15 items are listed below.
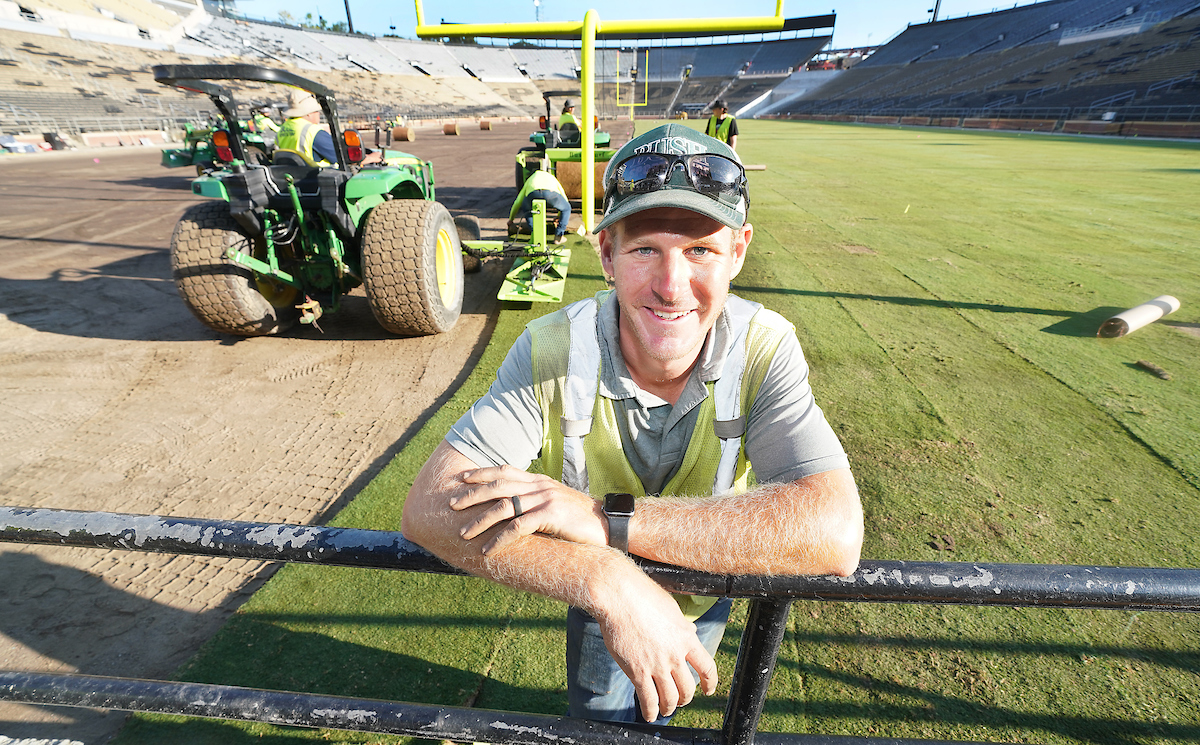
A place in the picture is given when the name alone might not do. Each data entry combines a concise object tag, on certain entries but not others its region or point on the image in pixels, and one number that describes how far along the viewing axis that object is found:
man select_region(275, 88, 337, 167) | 4.85
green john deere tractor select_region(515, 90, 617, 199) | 8.49
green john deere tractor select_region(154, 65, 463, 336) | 3.98
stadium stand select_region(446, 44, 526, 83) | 59.72
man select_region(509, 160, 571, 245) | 5.63
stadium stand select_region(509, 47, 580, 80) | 62.94
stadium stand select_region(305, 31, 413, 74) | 50.25
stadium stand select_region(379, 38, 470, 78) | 54.72
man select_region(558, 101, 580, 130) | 10.33
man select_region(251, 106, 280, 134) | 8.21
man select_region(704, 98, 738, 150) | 8.70
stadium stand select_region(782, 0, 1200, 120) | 29.62
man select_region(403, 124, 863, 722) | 1.06
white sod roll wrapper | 4.24
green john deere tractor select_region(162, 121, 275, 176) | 10.42
